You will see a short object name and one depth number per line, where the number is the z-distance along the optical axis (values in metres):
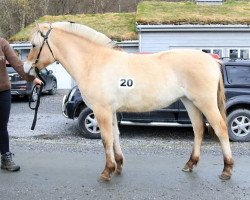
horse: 6.22
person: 6.57
